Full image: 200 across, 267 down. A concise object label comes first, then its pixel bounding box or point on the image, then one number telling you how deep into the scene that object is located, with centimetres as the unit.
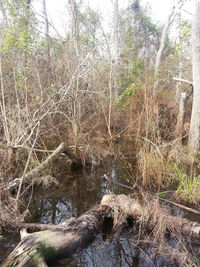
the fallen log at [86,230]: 234
